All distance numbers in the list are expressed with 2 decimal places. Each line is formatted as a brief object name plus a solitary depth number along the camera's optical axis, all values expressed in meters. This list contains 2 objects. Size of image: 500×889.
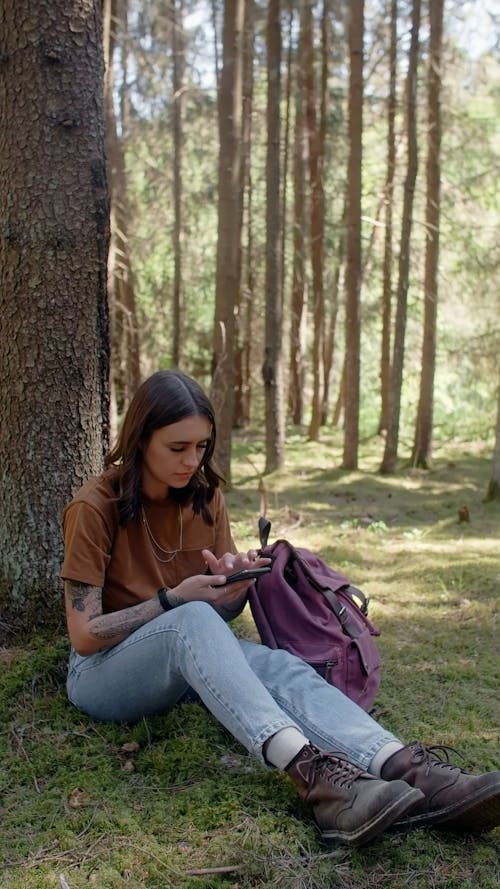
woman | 2.59
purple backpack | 3.29
